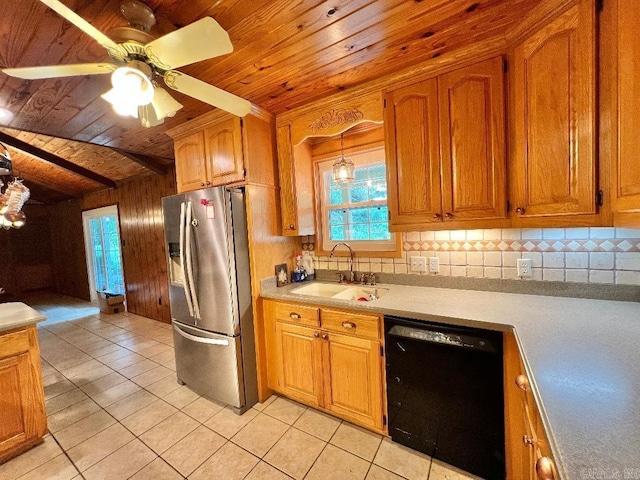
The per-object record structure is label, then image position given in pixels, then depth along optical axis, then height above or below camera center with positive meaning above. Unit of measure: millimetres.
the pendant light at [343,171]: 2029 +431
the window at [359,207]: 2268 +175
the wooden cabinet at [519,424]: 877 -814
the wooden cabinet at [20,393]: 1666 -974
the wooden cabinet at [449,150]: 1470 +431
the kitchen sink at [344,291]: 2064 -533
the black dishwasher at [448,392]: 1306 -928
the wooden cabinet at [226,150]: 2107 +708
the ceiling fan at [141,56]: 970 +727
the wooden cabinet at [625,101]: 929 +404
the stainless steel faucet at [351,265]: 2303 -338
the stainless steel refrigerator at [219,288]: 1989 -424
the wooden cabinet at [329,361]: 1701 -955
